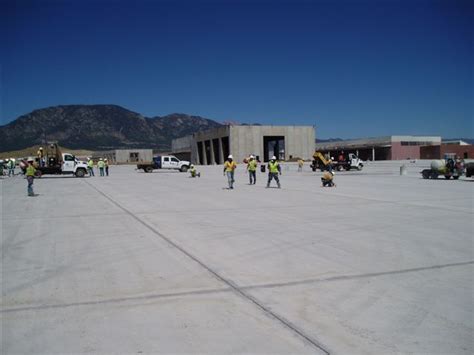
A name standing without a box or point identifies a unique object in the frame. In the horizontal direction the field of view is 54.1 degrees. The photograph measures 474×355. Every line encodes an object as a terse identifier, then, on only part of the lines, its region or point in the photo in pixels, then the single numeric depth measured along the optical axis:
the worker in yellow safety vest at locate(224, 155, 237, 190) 23.53
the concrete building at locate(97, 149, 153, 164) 134.26
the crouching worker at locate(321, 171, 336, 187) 24.83
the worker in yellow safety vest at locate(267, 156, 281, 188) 23.81
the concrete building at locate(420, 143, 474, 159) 88.62
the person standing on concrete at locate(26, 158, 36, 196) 20.67
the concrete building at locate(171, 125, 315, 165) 85.75
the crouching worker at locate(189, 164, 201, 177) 39.23
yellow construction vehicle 47.50
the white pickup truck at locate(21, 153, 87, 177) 41.06
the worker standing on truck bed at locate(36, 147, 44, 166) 41.62
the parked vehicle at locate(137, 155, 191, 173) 53.62
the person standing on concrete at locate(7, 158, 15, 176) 47.56
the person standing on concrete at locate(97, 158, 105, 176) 42.50
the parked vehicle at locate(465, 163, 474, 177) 28.10
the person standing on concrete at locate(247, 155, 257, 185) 27.38
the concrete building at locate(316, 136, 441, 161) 101.31
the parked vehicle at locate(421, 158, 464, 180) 29.42
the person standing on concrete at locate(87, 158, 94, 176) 41.62
